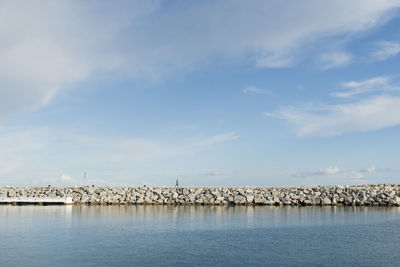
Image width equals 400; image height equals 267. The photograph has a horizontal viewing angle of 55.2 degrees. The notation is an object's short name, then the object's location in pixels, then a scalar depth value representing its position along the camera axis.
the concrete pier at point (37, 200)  56.22
